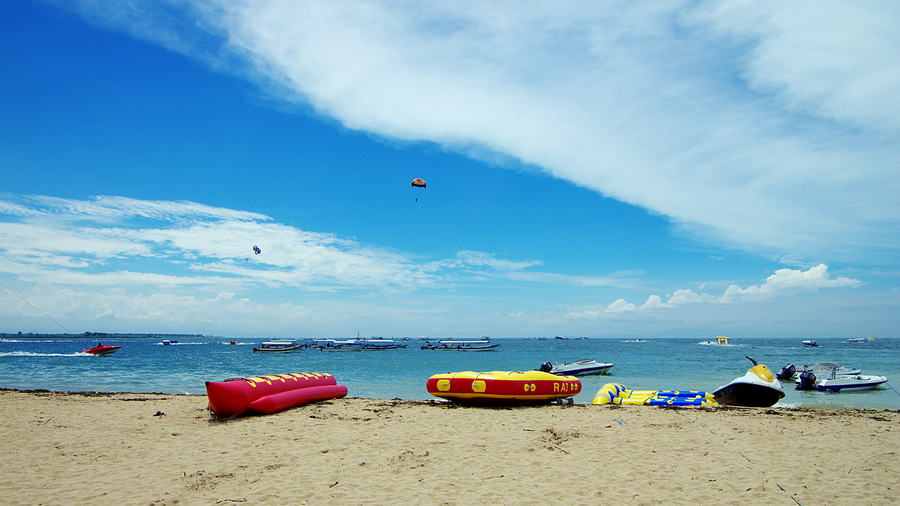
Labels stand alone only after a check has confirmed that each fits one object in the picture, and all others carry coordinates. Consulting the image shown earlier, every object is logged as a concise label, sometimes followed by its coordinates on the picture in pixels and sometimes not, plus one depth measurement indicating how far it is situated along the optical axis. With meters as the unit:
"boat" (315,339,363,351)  70.99
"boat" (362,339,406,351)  71.06
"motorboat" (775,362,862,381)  20.88
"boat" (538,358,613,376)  26.98
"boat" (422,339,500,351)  74.62
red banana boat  9.71
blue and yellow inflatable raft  12.84
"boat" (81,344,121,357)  47.34
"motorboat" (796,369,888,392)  18.95
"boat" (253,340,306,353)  62.44
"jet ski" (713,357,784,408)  13.43
